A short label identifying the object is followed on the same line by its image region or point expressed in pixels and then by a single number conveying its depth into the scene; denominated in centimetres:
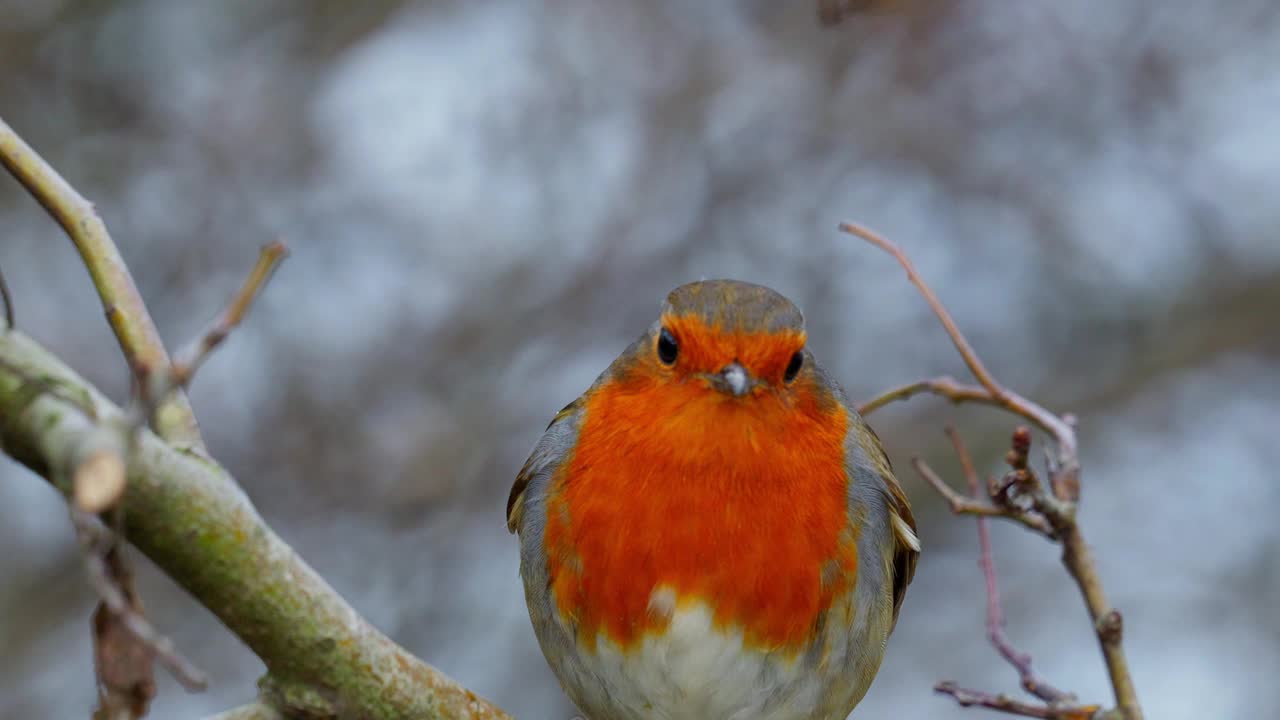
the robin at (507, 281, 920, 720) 633
